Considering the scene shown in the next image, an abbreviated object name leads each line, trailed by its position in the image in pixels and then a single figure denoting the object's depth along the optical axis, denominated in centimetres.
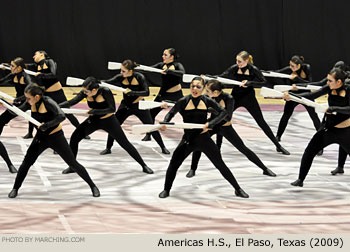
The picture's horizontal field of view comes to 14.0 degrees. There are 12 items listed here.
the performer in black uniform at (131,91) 1871
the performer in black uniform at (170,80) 2046
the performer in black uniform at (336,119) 1561
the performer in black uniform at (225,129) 1616
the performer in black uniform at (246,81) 1924
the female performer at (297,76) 2001
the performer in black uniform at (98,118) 1661
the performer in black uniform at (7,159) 1696
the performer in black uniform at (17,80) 1941
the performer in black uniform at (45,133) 1462
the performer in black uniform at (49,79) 2058
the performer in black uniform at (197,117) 1497
